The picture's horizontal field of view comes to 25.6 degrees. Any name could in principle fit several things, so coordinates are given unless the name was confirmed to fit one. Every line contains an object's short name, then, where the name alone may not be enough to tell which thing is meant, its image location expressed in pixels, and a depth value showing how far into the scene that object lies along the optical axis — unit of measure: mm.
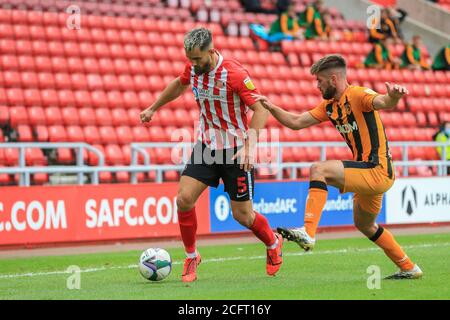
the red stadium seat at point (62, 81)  19022
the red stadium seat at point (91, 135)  18094
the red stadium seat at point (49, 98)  18438
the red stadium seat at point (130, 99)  19531
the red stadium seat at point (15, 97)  18031
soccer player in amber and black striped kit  8156
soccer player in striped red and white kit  8930
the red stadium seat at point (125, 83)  19891
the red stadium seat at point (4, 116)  17481
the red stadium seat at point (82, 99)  18875
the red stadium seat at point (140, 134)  18828
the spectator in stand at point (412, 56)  25078
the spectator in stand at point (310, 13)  23812
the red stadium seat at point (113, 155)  17953
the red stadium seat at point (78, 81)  19234
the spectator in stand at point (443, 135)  20688
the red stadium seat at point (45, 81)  18812
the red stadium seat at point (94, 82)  19453
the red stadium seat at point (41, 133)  17453
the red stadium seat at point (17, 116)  17562
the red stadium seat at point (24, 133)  17281
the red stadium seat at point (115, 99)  19344
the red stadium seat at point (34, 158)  16594
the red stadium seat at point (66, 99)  18641
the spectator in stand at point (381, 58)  24422
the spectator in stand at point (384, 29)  24547
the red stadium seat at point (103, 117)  18750
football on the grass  8953
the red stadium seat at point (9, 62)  18750
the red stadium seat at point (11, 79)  18406
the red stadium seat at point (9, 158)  16672
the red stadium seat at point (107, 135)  18344
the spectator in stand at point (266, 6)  23984
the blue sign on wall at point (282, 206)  15578
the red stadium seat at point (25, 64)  18969
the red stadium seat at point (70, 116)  18234
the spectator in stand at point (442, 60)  25547
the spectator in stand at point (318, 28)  24109
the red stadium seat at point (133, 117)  19172
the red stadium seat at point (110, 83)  19703
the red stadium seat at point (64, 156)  17203
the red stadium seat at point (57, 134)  17641
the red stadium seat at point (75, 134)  17875
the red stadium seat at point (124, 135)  18609
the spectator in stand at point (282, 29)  23312
